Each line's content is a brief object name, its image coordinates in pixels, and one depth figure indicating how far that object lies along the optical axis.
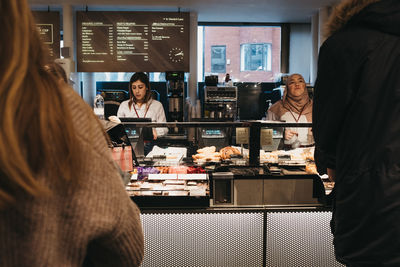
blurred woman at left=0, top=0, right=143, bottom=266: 0.54
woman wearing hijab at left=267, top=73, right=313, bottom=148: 4.08
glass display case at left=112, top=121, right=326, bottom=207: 2.15
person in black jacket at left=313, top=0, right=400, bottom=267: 1.22
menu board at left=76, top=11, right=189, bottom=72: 5.62
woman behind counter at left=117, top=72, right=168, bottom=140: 4.84
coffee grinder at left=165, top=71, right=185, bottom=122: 5.50
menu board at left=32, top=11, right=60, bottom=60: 5.59
